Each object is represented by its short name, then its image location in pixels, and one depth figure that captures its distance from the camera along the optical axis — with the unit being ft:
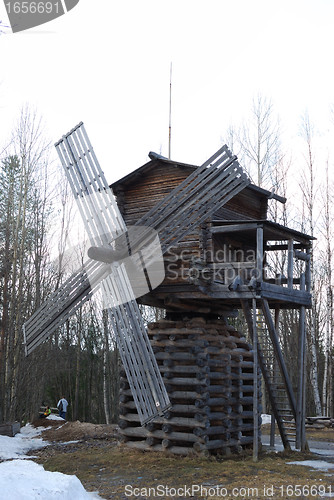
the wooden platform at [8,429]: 59.82
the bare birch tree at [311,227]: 78.57
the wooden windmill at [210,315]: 44.65
